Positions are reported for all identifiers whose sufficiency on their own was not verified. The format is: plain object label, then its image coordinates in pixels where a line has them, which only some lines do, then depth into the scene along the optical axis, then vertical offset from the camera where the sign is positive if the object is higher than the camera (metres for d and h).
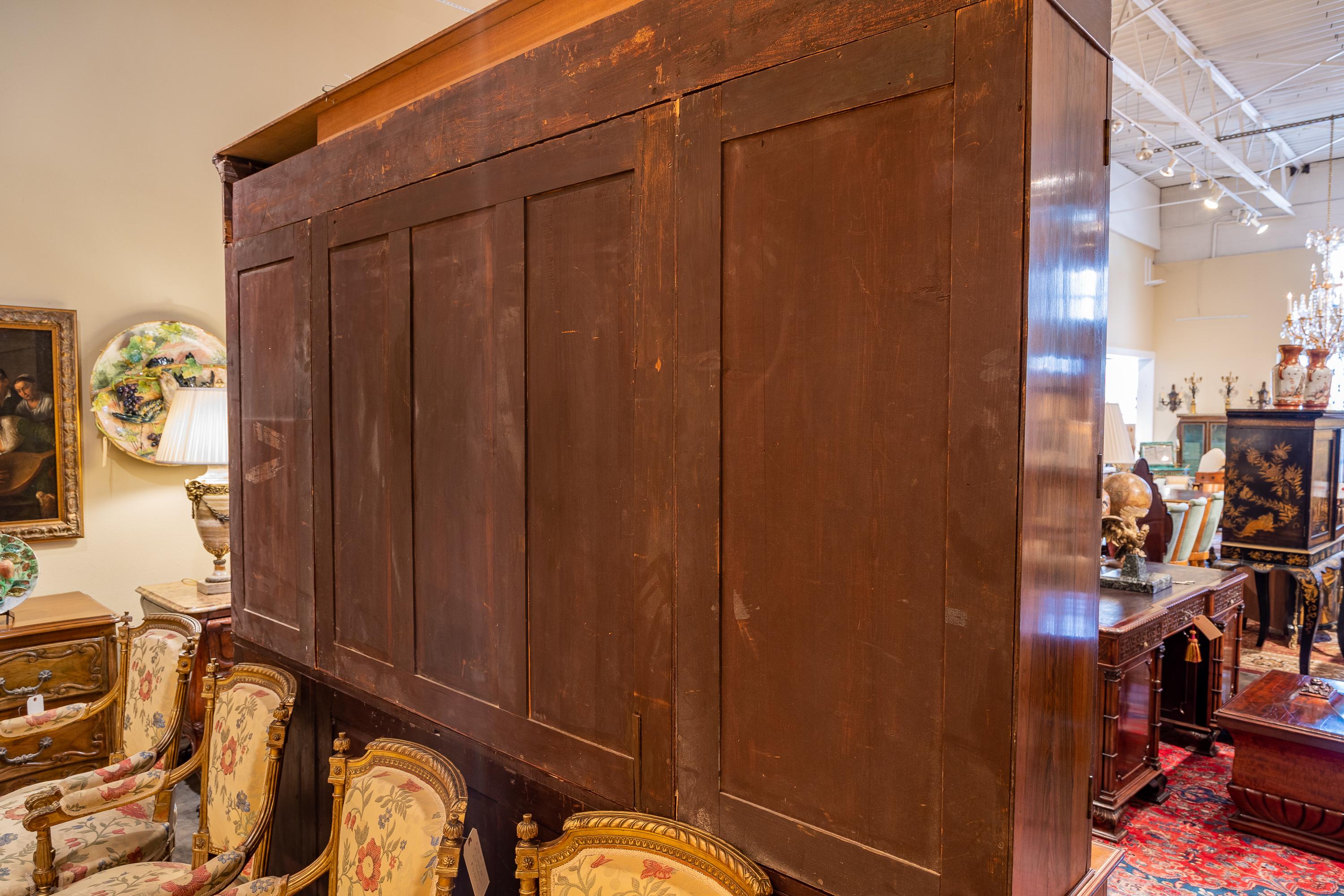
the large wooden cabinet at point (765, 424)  1.08 -0.01
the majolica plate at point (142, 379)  3.94 +0.21
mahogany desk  3.05 -1.20
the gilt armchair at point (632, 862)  1.24 -0.76
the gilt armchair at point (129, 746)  2.38 -1.17
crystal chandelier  7.64 +1.37
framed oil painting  3.69 -0.04
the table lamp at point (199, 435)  3.57 -0.08
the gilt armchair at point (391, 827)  1.57 -0.90
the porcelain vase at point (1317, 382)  5.45 +0.29
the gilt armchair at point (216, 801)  2.16 -1.15
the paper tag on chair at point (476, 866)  1.92 -1.14
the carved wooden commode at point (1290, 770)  3.06 -1.44
